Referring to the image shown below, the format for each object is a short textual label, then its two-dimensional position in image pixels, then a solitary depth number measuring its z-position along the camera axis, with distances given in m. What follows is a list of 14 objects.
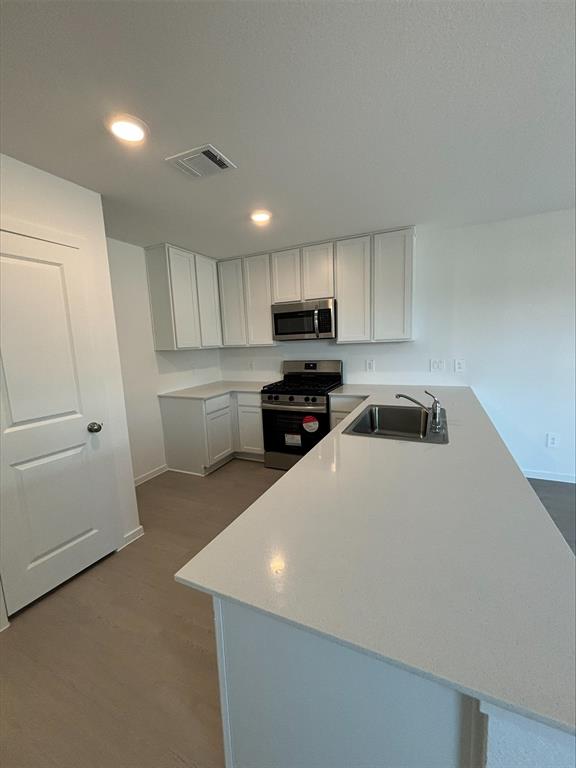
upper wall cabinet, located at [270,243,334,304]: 3.27
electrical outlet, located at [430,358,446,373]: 3.21
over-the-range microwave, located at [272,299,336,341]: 3.29
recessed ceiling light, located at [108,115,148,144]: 1.38
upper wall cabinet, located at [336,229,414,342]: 2.98
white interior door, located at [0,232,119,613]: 1.65
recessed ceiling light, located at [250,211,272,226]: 2.45
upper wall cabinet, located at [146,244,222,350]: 3.22
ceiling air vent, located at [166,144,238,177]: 1.62
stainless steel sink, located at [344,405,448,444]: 2.22
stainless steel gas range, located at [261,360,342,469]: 3.19
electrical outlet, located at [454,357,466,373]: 3.14
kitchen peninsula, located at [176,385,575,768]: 0.52
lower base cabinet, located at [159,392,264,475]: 3.37
